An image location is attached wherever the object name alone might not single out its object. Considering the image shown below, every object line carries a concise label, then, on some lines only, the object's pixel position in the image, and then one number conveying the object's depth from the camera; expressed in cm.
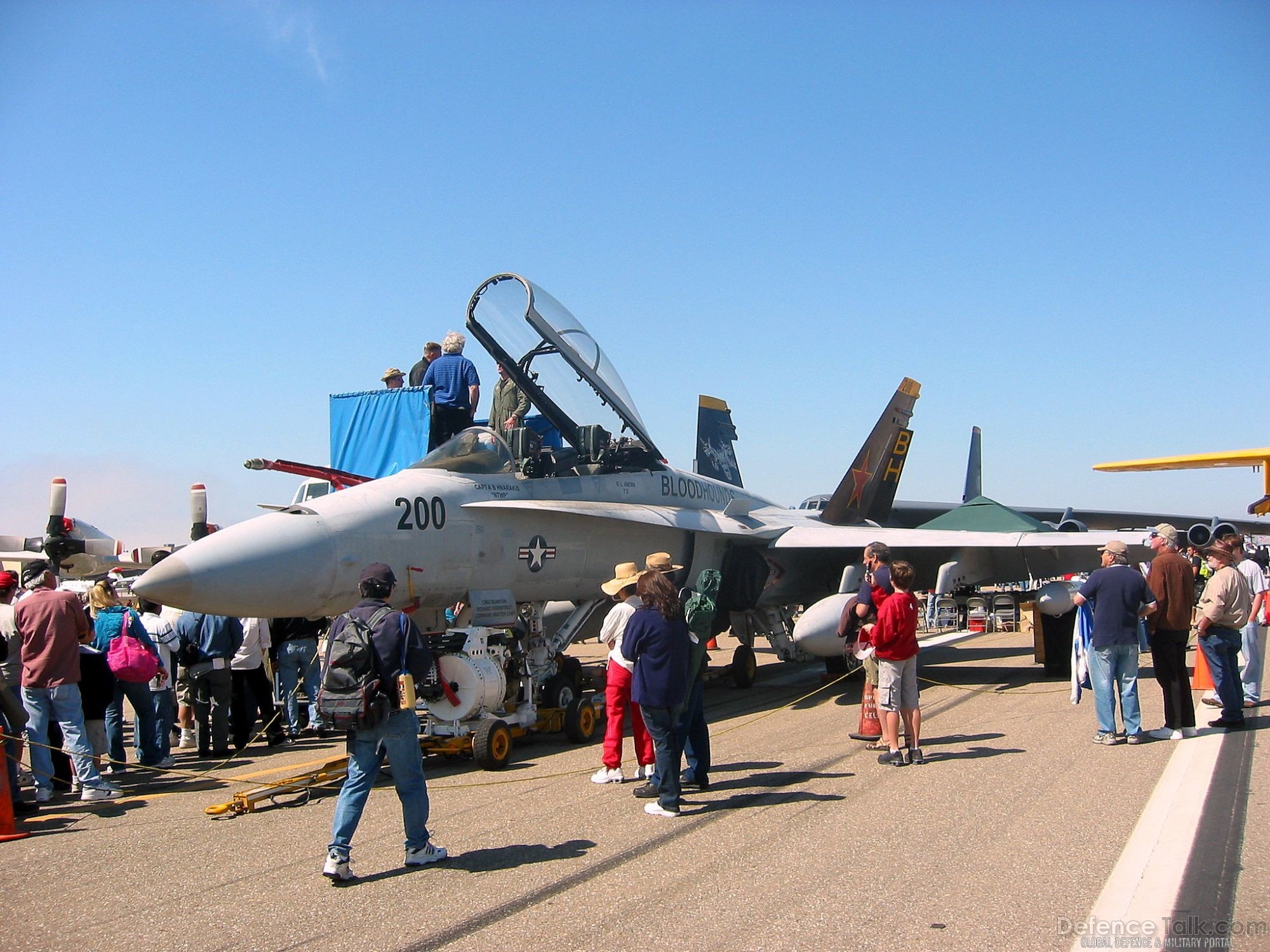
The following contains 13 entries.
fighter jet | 727
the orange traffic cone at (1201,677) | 999
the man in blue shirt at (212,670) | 867
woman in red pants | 692
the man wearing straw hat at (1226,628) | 829
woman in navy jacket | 595
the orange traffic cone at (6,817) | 591
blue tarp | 1002
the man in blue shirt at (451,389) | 977
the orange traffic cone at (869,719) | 837
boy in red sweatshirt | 741
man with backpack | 481
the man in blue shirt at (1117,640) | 777
